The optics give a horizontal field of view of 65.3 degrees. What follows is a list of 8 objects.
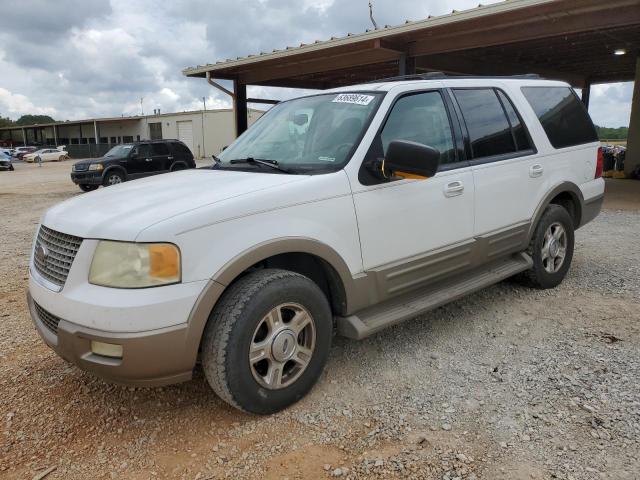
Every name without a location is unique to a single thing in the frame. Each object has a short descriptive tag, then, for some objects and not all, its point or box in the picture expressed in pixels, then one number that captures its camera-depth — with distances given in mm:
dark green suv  16016
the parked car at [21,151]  50219
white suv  2402
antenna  15419
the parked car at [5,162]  33094
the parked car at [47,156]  43550
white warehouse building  41938
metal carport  9027
